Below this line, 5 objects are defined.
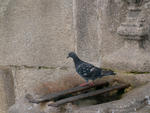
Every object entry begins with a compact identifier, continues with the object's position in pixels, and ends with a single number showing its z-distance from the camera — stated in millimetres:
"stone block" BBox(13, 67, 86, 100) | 3916
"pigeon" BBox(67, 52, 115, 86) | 3834
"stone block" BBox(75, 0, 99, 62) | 4602
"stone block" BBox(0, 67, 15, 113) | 5539
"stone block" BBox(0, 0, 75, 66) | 4895
